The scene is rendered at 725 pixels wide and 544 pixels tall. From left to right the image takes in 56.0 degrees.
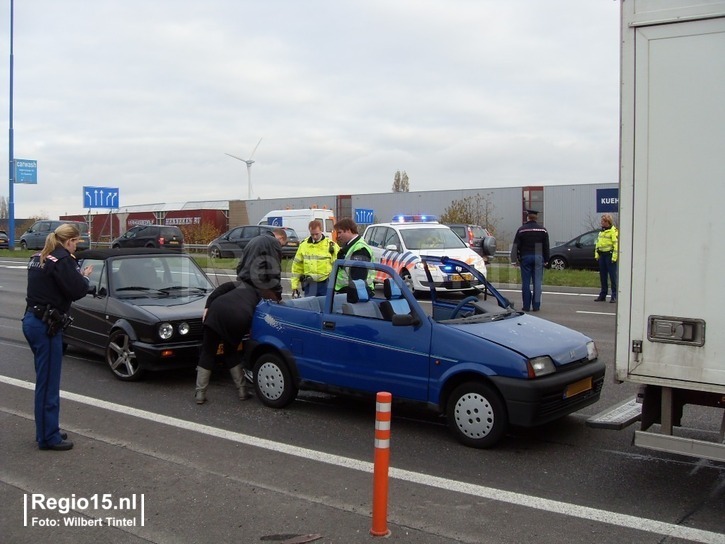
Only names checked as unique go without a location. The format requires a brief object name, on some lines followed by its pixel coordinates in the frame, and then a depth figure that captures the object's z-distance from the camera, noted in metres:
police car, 15.83
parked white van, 30.21
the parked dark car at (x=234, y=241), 29.92
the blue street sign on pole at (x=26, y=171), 41.91
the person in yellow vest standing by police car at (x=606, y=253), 14.60
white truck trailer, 3.93
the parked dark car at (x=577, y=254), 23.72
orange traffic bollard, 3.84
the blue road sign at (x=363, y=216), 38.59
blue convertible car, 5.31
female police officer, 5.43
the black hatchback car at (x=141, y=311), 7.71
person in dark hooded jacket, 7.00
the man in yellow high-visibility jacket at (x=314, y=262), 8.83
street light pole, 37.44
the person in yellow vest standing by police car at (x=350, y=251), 6.57
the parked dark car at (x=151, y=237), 30.66
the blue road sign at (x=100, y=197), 31.06
